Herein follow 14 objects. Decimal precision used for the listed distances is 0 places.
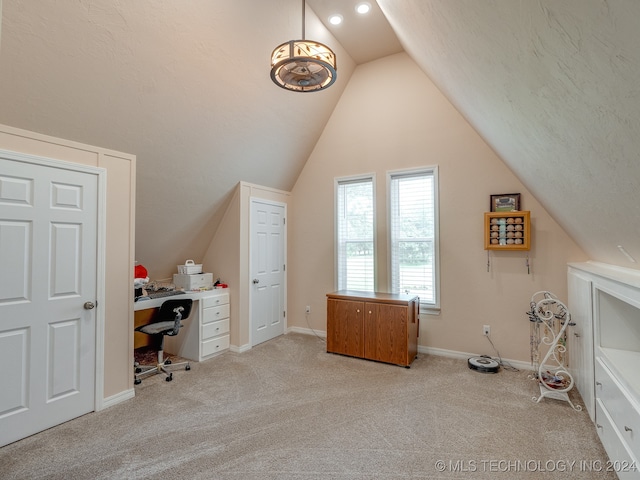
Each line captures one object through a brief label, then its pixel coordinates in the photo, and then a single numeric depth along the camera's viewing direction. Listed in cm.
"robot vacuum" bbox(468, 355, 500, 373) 342
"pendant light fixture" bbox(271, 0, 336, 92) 215
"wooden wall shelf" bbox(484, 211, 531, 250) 341
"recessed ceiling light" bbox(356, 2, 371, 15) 329
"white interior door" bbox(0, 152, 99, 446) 226
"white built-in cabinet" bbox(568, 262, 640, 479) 168
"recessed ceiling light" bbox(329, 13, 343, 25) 347
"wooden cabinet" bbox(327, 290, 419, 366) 365
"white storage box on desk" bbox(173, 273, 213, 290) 409
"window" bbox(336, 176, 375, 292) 452
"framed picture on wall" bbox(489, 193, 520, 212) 356
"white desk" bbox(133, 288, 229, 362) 387
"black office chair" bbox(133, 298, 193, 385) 334
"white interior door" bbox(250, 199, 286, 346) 439
